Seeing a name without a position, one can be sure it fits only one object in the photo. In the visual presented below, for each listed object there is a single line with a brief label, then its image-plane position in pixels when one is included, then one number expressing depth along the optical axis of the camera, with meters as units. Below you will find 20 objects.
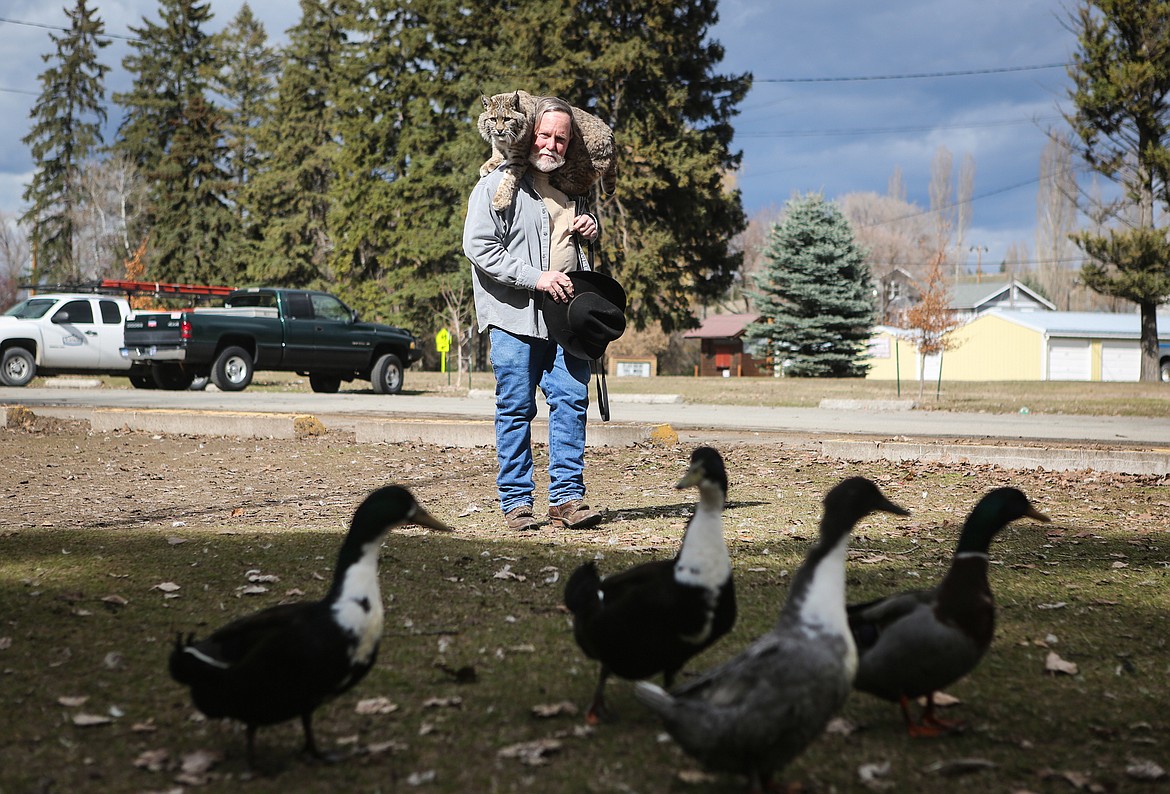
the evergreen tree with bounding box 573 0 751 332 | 36.34
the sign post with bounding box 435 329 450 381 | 25.20
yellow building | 53.34
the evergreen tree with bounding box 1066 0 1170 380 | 34.16
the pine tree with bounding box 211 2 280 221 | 57.81
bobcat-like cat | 5.96
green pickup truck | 20.66
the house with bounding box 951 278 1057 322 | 82.44
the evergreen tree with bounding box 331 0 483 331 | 44.78
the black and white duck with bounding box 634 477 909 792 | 2.42
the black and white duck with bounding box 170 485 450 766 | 2.67
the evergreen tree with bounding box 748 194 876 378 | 43.25
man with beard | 6.03
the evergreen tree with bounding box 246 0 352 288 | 52.53
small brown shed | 69.19
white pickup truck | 22.59
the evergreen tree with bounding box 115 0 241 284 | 56.25
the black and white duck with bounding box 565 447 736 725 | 2.96
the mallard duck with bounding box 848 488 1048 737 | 2.90
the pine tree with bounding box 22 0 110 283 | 56.88
